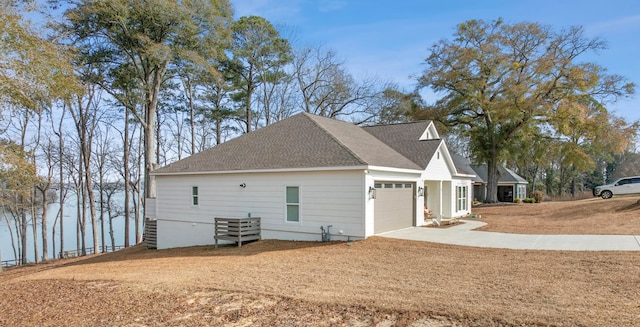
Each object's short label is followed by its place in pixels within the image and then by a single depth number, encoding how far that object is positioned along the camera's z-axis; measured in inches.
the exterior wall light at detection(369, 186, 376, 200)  475.2
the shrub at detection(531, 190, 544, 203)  1333.7
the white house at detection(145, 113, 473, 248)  486.3
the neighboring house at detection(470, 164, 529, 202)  1503.4
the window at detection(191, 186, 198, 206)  626.8
